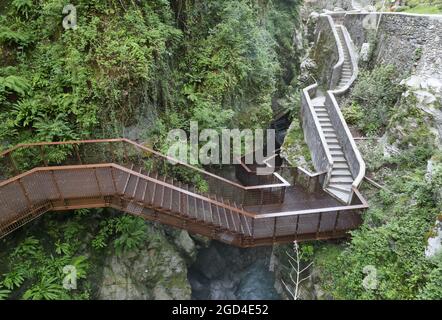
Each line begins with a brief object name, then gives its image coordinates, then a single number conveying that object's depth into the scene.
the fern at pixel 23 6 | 9.23
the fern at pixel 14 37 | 8.92
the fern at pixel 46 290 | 7.38
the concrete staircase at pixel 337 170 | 12.75
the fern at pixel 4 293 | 7.04
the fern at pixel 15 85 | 8.26
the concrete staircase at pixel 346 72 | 18.36
